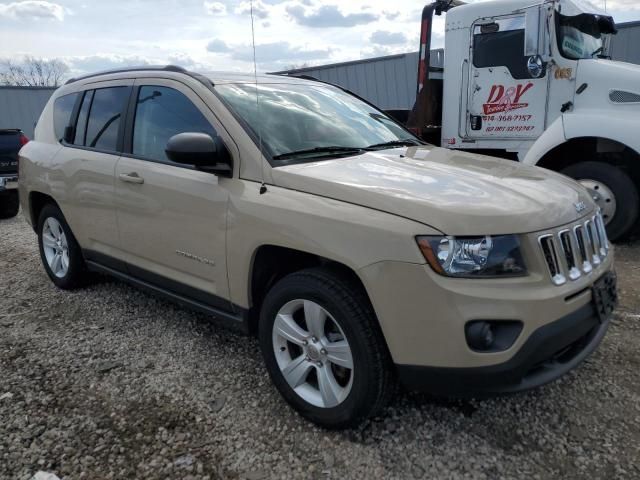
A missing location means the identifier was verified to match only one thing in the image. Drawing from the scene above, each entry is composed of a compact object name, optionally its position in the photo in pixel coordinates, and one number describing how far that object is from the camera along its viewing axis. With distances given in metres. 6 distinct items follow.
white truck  5.45
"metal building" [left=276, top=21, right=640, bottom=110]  12.55
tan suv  2.12
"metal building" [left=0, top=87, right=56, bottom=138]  17.20
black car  8.19
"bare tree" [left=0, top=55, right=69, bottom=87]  30.80
